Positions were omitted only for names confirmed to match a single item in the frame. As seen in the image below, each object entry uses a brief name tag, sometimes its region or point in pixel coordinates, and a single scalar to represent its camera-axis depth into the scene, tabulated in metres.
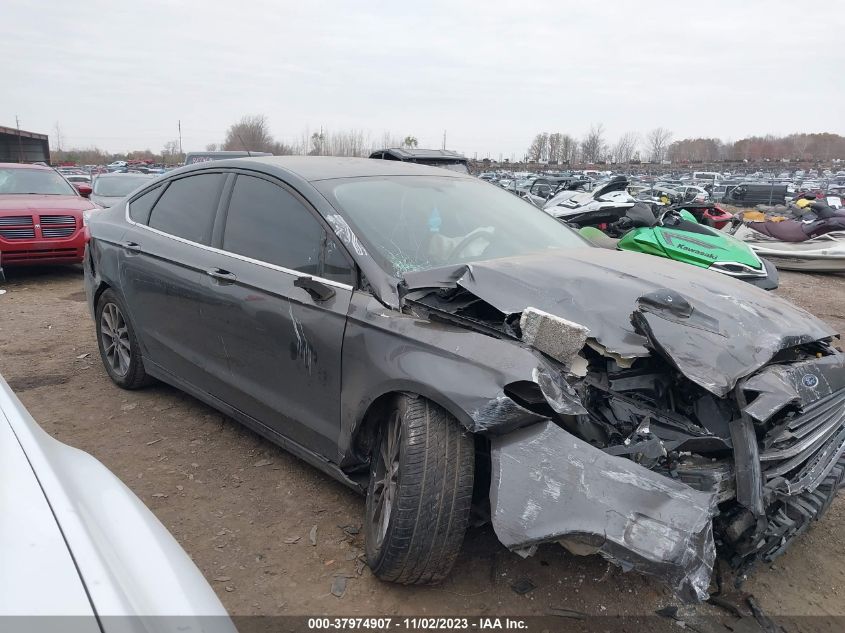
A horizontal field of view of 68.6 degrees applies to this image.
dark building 45.09
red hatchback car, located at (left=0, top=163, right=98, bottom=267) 8.12
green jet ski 7.21
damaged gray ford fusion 2.01
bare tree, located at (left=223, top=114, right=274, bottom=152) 47.85
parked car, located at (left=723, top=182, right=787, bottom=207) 23.08
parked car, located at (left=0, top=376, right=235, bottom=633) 1.15
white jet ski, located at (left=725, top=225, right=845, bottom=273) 10.36
